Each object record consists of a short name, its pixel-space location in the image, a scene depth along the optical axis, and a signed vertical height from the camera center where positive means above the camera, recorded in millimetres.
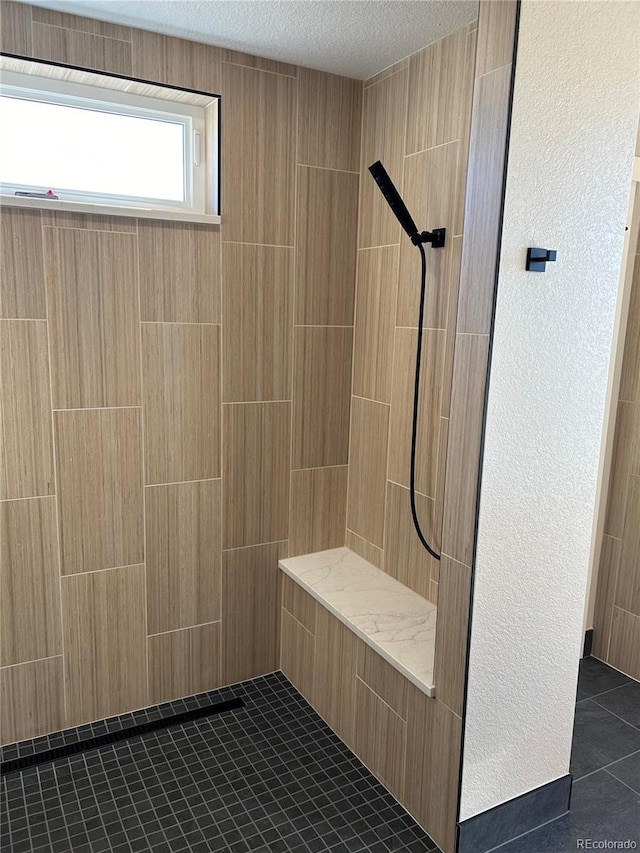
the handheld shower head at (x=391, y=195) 2004 +348
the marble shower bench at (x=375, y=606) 1963 -1007
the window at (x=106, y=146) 2062 +512
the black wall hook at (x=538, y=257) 1573 +136
